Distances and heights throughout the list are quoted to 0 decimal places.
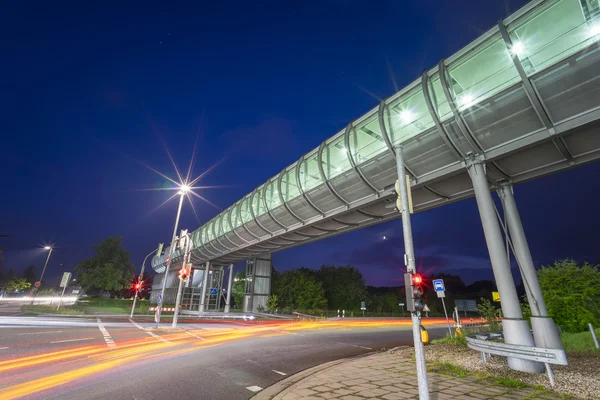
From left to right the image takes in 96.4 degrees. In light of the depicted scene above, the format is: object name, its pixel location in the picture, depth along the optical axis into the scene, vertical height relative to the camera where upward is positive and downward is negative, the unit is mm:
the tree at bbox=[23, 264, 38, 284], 113925 +7747
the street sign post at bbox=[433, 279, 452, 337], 14609 +683
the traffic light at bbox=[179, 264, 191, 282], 18470 +1434
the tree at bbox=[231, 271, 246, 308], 56841 +1584
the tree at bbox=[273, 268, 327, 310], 41812 +566
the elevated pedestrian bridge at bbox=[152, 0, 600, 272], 8391 +6729
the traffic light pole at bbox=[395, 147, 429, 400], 4031 +688
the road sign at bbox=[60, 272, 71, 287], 27281 +1343
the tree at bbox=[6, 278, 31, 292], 60594 +1539
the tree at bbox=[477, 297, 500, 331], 13406 -614
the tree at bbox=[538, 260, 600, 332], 13000 +367
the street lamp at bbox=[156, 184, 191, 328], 20544 +7561
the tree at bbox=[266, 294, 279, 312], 38562 -896
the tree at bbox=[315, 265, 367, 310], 49406 +1858
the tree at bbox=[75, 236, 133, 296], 46875 +4273
